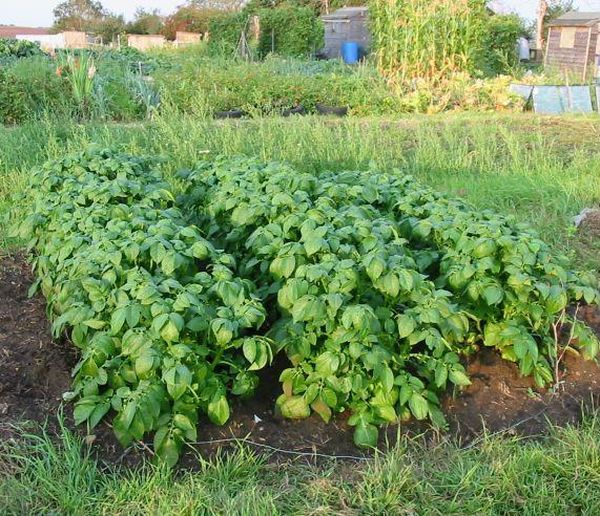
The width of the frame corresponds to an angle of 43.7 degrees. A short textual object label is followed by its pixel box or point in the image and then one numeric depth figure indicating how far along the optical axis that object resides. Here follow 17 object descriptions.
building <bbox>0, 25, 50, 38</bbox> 56.63
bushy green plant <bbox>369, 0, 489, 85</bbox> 12.85
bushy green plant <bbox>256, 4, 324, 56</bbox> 26.41
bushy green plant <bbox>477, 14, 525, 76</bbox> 21.53
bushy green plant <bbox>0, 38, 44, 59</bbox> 18.25
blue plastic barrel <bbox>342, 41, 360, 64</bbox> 26.41
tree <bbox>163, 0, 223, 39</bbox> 45.69
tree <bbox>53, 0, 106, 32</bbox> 57.00
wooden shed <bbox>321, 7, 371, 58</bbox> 28.70
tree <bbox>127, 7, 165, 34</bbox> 48.44
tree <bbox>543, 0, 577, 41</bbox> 30.05
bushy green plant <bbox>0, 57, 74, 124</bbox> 9.87
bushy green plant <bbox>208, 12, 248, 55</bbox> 27.81
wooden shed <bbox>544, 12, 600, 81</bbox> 20.02
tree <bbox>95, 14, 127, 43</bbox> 46.25
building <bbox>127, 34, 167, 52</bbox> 37.45
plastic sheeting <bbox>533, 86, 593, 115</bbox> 11.81
